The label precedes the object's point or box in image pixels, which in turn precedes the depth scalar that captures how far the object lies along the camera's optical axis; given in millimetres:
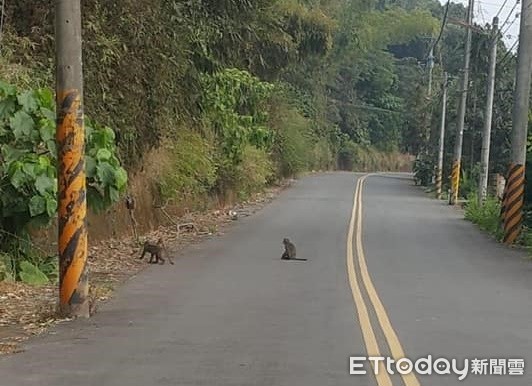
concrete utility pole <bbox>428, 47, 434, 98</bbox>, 71650
